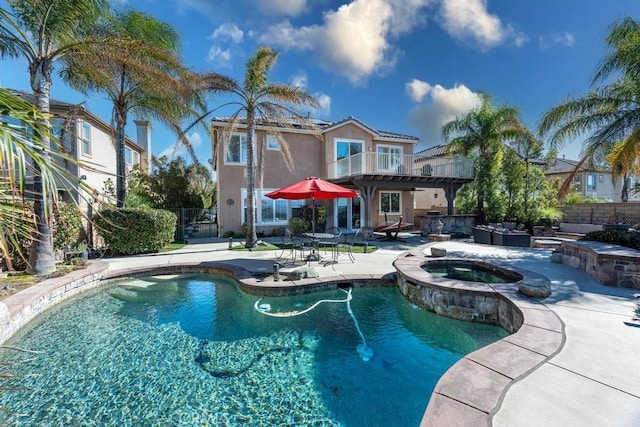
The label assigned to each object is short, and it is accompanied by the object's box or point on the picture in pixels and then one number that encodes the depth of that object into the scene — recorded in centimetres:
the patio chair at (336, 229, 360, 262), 1095
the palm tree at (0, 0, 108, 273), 815
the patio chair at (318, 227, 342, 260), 1091
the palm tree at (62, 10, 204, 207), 979
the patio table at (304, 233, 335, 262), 1020
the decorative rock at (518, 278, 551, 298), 559
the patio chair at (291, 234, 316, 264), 1037
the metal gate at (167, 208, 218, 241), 1784
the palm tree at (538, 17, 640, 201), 1032
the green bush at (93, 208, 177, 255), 1190
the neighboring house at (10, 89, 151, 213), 1372
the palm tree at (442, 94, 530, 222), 1777
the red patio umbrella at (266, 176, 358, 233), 961
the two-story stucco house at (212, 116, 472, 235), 1711
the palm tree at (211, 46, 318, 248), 1255
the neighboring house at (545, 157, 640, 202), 2858
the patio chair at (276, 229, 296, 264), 1039
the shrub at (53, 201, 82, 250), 998
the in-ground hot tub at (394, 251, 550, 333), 570
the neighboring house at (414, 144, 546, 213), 1822
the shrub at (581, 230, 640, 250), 789
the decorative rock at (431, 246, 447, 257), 991
